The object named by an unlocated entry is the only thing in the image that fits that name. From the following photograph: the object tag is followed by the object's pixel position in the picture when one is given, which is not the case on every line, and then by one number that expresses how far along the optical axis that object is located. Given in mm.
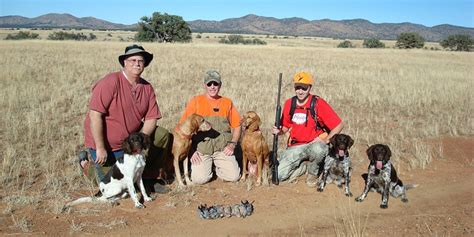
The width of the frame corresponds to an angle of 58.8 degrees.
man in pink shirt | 5277
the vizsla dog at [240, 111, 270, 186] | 5895
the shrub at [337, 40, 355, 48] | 68050
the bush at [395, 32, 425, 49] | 64625
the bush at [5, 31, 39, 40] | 60469
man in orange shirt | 6223
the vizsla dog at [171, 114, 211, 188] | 5719
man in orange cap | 6188
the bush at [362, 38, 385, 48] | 68469
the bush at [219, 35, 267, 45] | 72712
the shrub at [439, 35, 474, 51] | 62188
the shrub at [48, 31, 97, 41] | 64188
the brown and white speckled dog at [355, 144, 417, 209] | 5398
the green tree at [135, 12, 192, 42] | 64375
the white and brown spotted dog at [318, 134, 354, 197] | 5629
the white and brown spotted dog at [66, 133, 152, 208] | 4949
